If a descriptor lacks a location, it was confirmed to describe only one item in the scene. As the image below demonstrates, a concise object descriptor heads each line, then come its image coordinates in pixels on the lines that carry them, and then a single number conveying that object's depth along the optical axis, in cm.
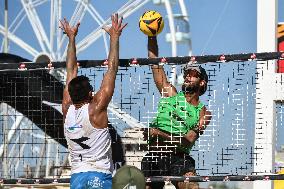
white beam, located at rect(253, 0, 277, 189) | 1370
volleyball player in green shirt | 1171
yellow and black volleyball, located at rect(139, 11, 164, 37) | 1195
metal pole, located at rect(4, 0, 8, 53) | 3584
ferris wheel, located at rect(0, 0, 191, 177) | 3366
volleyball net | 1202
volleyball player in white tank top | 988
